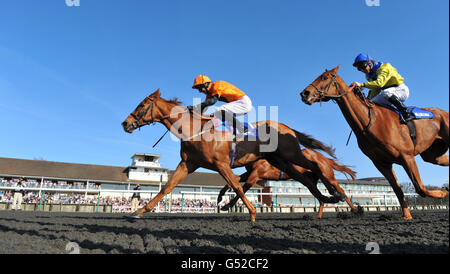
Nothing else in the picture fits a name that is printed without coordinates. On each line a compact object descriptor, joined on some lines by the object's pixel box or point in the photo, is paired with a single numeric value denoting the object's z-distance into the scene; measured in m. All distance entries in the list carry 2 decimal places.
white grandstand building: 36.62
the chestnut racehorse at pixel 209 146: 4.89
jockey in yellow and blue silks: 4.10
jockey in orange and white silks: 5.21
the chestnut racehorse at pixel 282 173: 7.08
